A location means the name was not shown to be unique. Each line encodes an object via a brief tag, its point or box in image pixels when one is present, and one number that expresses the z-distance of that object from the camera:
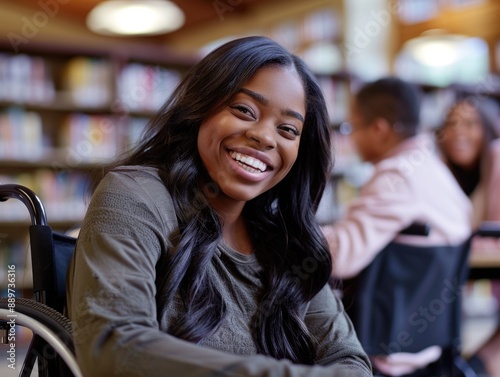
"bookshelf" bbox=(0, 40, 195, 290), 4.21
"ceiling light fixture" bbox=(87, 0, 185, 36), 5.83
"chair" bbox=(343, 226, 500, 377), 1.98
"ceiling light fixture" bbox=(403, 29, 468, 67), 6.52
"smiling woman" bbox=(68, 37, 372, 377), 0.85
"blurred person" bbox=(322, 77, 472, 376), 2.05
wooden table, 2.54
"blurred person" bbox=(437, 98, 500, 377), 3.26
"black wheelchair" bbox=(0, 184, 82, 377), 0.96
